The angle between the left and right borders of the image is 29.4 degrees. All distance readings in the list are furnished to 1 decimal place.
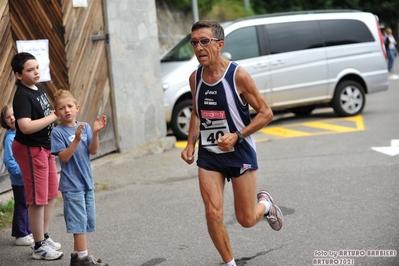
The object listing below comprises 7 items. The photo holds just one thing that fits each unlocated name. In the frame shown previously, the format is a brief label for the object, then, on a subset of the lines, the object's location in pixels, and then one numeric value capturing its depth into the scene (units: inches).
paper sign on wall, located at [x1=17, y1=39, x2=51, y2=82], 370.3
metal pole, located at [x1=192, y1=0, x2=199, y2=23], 631.2
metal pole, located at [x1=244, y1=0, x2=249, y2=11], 1146.0
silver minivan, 542.6
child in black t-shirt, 244.7
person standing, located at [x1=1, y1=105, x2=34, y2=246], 271.3
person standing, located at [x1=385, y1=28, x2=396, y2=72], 1079.6
